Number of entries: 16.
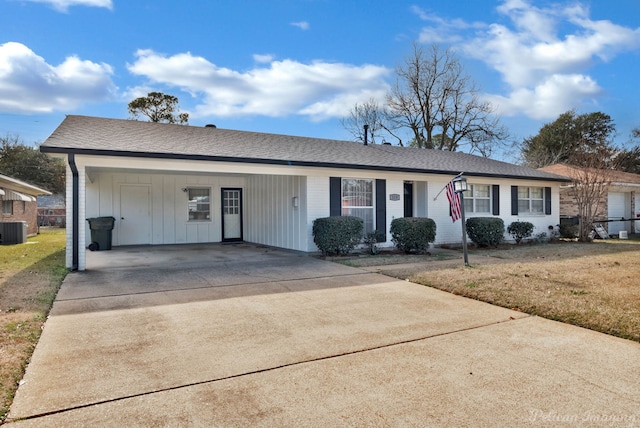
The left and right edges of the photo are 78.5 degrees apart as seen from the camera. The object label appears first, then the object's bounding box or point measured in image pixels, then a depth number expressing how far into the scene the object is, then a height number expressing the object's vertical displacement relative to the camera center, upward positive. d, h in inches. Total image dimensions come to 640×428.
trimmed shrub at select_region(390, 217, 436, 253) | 435.5 -20.7
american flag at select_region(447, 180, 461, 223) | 390.9 +13.1
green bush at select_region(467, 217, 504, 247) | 498.3 -21.1
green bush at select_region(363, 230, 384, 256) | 438.2 -29.8
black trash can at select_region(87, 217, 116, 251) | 482.9 -17.9
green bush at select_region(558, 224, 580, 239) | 613.0 -27.1
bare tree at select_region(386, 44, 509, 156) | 1122.7 +321.9
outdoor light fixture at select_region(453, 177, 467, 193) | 358.7 +27.5
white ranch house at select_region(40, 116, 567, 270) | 350.3 +40.0
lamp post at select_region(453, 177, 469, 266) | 344.2 +23.8
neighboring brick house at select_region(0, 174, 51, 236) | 662.5 +31.7
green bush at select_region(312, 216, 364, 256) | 401.7 -19.2
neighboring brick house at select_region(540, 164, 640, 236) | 717.3 +16.3
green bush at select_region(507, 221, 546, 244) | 550.6 -22.3
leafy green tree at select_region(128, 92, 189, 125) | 1166.3 +328.9
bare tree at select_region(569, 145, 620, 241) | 589.0 +46.0
